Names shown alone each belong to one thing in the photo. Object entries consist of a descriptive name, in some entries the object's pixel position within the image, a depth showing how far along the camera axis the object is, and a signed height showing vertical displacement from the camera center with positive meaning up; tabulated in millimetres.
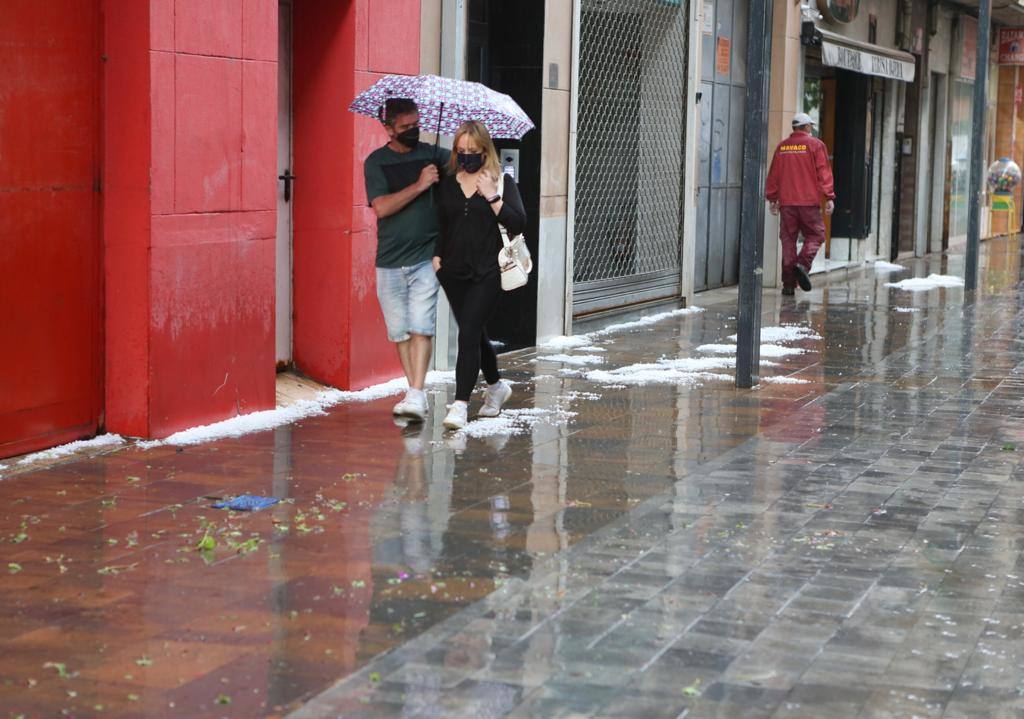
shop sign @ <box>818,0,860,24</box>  21300 +2176
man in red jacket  18344 -114
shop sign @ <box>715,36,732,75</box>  19312 +1409
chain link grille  14828 +264
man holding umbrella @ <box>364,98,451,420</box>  9234 -320
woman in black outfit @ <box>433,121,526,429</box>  9164 -334
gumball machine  34375 +62
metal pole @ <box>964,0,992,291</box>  19688 +395
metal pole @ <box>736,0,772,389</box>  10773 -57
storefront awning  20906 +1630
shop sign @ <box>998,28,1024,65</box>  34062 +2759
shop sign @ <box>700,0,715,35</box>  18595 +1757
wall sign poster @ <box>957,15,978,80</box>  29359 +2411
